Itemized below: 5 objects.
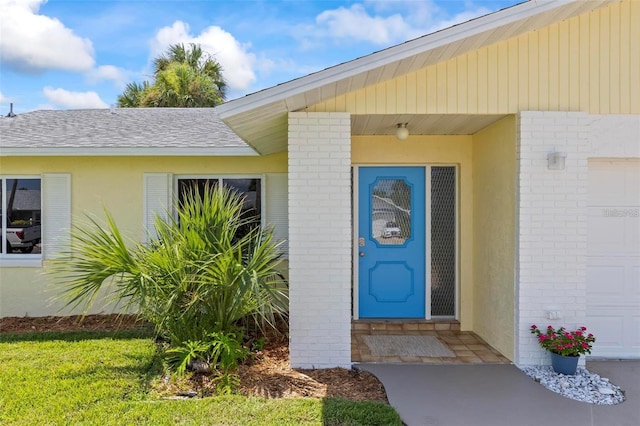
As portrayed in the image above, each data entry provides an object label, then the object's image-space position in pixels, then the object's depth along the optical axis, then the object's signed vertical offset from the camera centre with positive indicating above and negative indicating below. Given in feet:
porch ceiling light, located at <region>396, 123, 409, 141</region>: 17.79 +3.57
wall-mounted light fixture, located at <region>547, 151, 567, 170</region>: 14.98 +2.01
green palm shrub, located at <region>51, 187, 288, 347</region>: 14.14 -2.05
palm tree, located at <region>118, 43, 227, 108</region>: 54.49 +17.67
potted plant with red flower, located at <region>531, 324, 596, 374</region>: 14.49 -4.54
